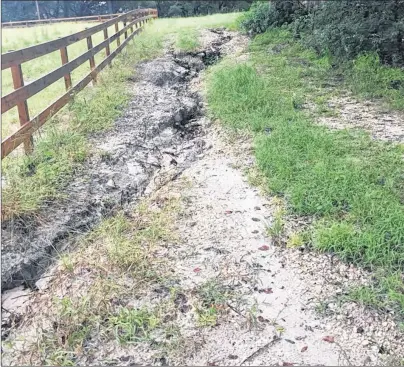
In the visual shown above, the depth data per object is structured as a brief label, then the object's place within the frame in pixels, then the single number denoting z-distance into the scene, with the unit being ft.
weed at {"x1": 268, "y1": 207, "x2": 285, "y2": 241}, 12.70
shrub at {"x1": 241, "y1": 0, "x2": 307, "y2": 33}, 46.57
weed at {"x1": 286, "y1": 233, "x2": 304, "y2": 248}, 12.24
